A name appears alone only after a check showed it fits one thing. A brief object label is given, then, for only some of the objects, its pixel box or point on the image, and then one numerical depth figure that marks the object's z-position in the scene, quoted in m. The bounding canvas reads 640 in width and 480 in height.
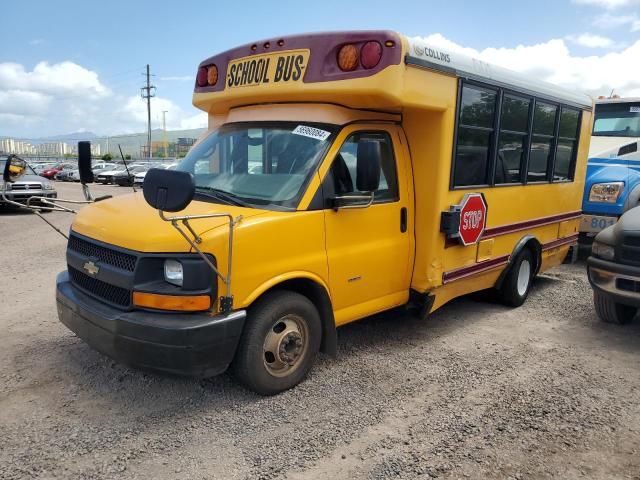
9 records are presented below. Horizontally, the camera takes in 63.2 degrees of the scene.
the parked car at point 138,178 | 26.37
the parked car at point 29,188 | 15.27
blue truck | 8.20
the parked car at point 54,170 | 44.03
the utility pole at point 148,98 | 59.09
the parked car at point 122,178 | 32.00
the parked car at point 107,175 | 33.41
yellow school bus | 3.34
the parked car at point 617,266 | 4.98
